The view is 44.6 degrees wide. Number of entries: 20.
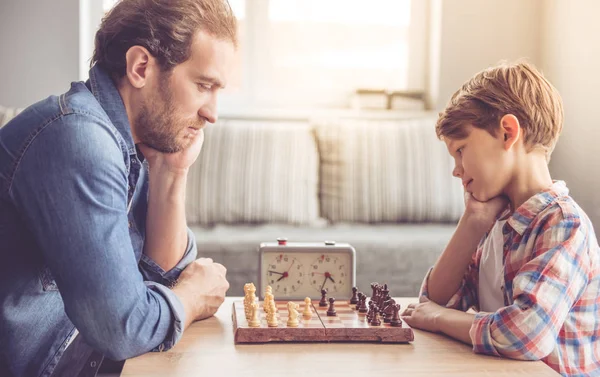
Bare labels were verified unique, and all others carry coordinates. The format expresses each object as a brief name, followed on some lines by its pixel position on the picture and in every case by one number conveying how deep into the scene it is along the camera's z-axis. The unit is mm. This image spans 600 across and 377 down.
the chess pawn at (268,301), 1512
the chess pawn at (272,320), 1453
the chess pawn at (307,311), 1527
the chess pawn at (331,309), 1569
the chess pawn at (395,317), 1465
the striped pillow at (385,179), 3947
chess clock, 1856
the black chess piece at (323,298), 1668
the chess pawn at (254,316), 1453
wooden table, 1259
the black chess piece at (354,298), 1706
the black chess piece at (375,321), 1470
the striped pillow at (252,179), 3846
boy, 1394
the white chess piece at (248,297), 1562
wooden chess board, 1428
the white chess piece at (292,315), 1458
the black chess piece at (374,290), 1609
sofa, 3844
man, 1329
